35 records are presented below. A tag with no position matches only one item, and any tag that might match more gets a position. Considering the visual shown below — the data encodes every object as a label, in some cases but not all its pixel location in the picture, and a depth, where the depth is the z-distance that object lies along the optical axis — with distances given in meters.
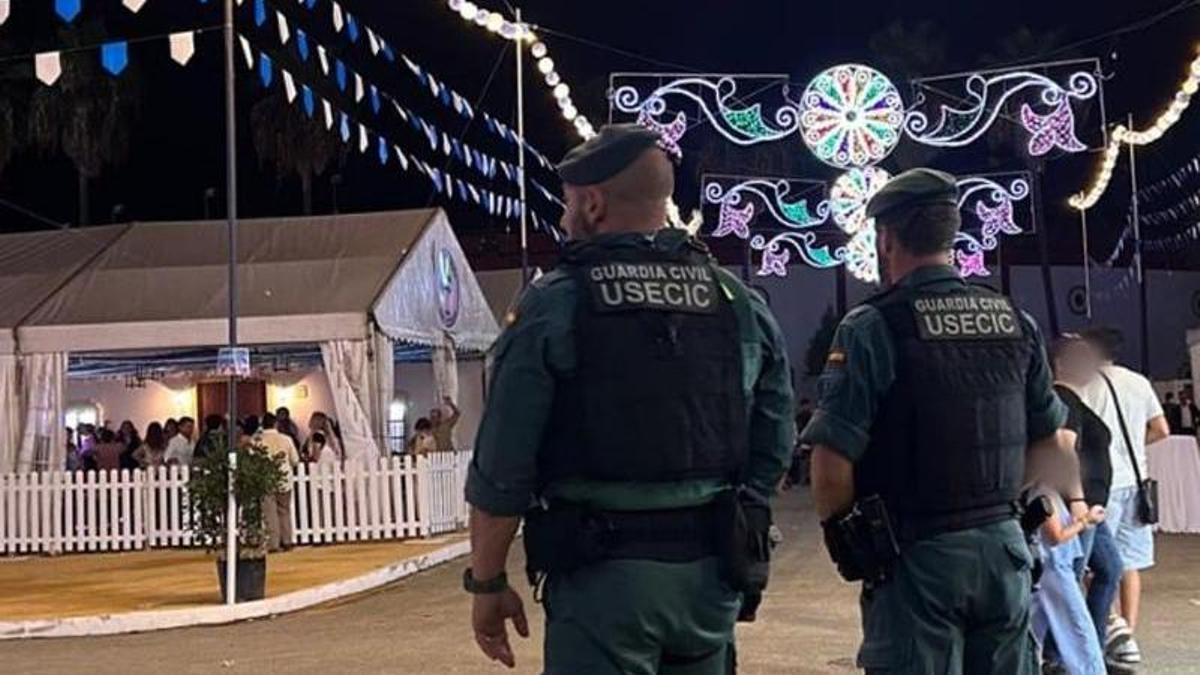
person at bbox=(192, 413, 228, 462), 11.90
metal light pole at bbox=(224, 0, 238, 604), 11.53
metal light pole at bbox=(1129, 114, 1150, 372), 33.19
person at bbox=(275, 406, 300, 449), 17.41
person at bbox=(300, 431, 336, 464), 17.19
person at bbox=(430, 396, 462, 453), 17.69
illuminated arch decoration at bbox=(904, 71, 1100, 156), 21.31
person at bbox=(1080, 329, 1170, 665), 7.16
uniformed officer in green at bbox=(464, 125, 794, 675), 3.10
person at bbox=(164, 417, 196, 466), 18.11
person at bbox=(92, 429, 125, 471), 18.86
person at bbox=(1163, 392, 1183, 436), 23.12
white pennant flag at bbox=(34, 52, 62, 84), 12.16
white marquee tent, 16.56
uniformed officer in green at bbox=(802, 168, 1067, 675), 3.74
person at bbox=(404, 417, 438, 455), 17.16
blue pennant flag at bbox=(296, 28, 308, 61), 14.65
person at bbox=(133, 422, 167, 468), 18.31
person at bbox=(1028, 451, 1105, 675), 6.05
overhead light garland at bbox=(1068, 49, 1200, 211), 17.69
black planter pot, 11.60
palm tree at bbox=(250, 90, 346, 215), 32.56
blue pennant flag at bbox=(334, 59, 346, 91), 15.83
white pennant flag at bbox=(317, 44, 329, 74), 15.09
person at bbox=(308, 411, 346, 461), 17.66
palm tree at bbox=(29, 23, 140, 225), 30.80
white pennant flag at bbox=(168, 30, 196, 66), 12.68
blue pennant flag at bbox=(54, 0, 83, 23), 11.94
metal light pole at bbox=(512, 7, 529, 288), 18.34
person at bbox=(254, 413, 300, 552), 15.47
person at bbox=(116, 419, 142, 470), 18.69
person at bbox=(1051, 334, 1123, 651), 6.62
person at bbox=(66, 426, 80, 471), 19.49
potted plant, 11.66
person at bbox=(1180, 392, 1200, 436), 21.68
